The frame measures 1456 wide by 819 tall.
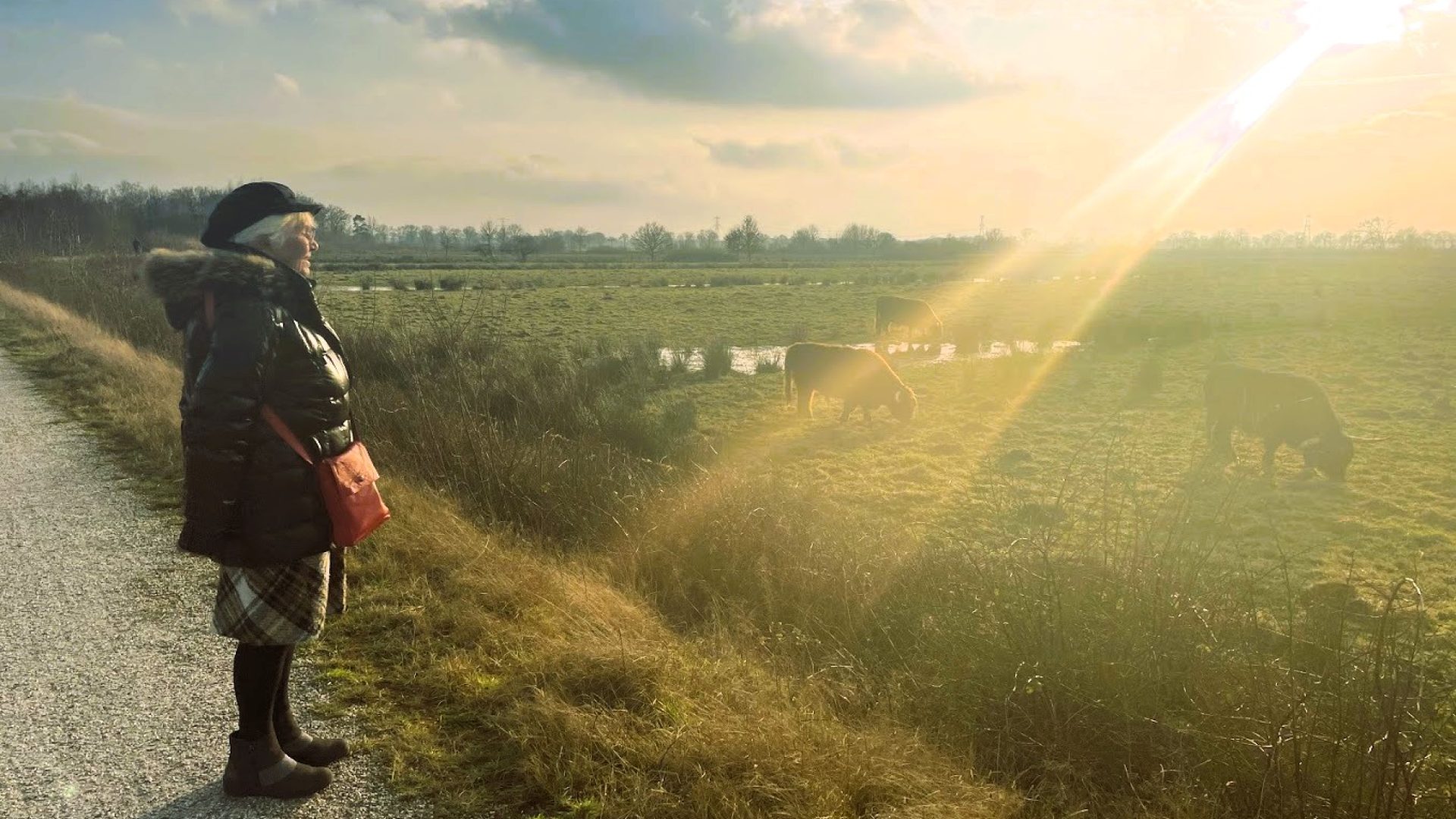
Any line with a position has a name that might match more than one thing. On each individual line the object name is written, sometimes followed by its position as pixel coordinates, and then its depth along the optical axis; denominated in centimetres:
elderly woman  299
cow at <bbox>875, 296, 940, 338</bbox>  3014
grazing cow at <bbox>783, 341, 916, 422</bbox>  1603
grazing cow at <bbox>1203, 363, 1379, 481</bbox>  1164
